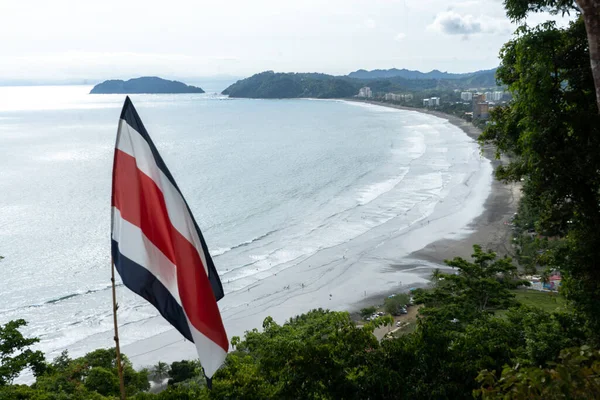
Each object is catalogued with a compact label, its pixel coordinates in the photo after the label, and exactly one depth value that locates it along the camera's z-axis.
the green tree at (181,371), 21.59
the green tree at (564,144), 10.29
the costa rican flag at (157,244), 5.47
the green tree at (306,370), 10.21
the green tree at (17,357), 12.90
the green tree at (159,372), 21.97
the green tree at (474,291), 18.94
